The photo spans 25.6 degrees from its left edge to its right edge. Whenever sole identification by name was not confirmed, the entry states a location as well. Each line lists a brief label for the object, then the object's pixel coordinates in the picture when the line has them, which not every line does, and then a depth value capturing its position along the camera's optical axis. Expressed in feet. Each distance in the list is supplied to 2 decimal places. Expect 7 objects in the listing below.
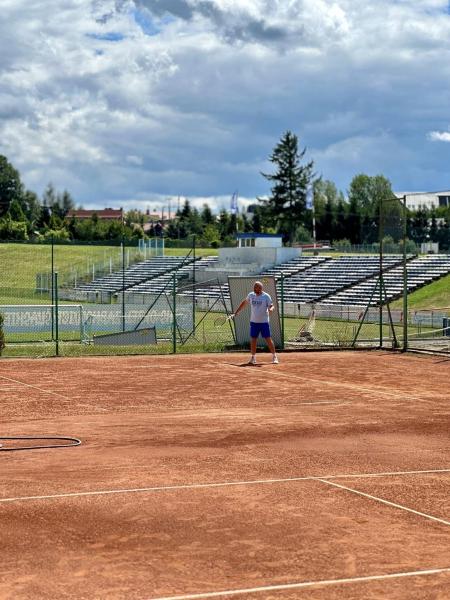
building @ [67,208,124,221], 598.84
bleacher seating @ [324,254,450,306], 176.12
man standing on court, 73.00
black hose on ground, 37.06
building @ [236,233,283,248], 273.54
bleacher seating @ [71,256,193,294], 190.08
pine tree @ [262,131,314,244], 388.98
